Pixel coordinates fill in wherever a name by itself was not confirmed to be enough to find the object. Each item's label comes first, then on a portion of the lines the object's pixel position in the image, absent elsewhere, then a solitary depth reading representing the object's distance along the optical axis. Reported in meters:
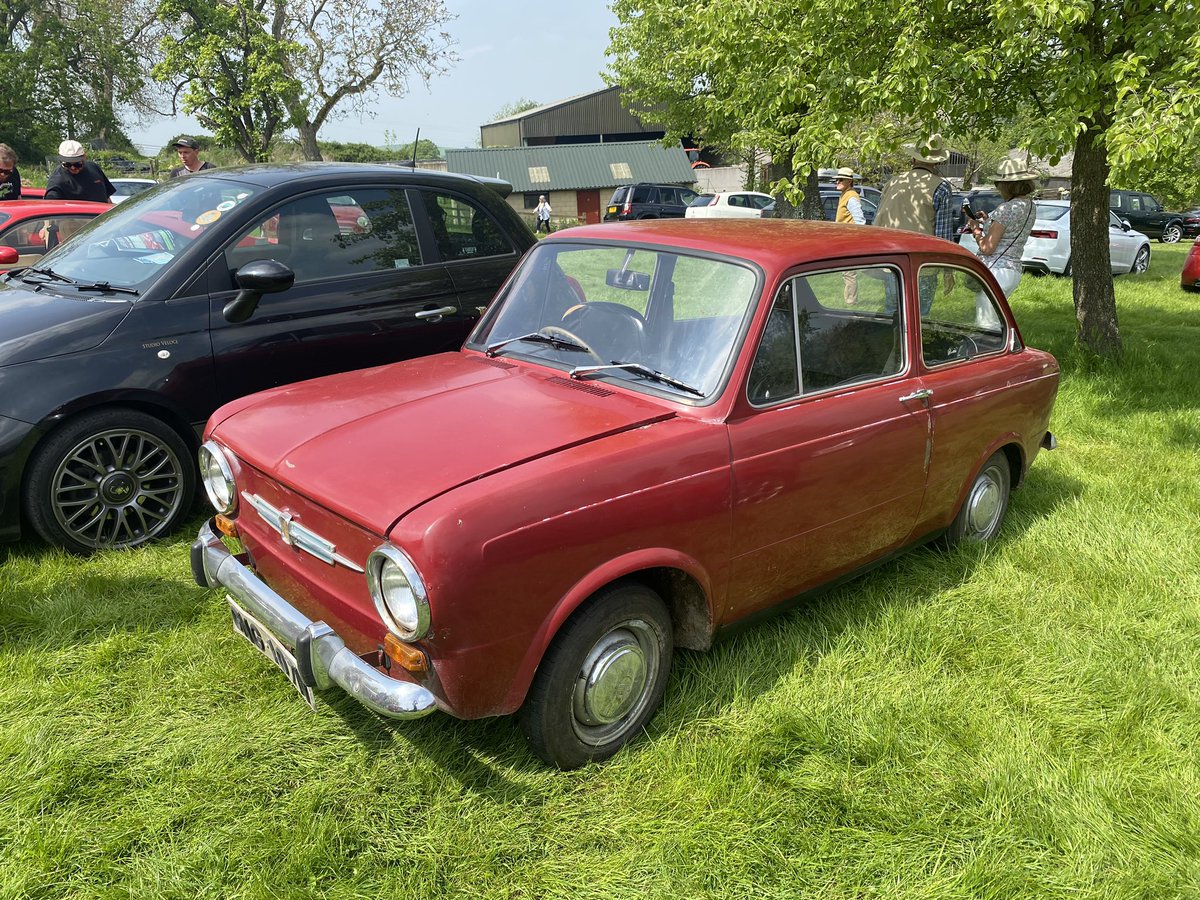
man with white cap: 8.73
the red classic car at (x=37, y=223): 7.02
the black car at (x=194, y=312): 3.93
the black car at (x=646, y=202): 27.28
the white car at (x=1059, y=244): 15.32
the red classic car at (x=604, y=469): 2.40
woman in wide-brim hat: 7.22
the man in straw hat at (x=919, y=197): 8.04
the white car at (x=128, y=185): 17.52
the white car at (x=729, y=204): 22.98
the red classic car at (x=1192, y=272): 13.83
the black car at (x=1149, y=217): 25.56
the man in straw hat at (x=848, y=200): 9.65
